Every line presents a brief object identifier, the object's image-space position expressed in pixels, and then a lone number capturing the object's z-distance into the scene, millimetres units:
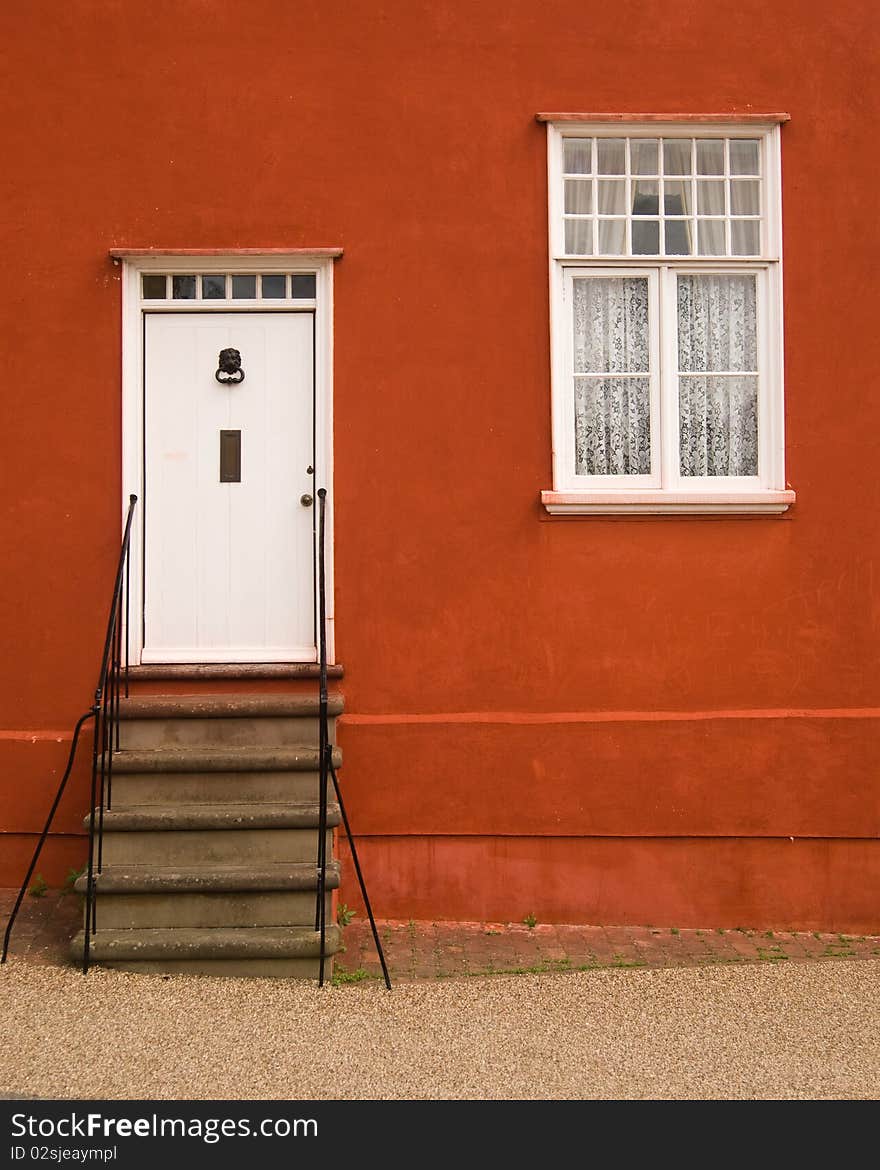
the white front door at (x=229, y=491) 6230
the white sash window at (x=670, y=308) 6258
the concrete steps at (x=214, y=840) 4980
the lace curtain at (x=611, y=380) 6285
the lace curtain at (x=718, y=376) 6301
